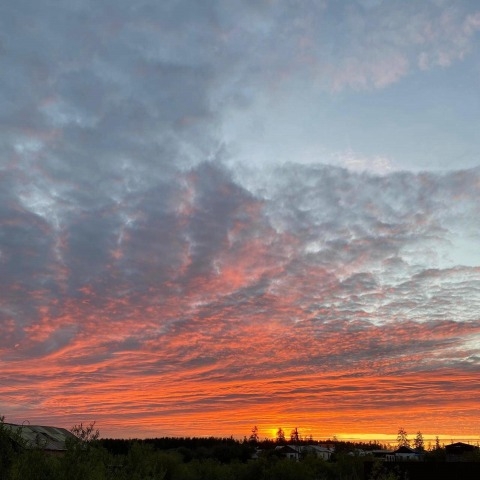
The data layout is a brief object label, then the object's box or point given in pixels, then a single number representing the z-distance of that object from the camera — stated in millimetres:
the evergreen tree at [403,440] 146462
